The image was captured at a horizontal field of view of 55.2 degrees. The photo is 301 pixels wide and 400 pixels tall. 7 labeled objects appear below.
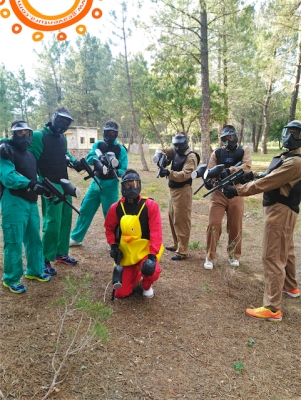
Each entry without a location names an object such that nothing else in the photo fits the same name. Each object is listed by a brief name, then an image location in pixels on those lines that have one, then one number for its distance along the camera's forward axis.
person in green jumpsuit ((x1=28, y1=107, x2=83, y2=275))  4.08
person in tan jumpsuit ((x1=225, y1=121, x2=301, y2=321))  3.23
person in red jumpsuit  3.54
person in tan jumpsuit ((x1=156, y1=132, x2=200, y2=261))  4.82
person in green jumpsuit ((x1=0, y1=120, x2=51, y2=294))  3.43
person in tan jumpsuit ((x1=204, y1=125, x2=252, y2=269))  4.52
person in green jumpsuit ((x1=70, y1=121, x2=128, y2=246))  5.04
